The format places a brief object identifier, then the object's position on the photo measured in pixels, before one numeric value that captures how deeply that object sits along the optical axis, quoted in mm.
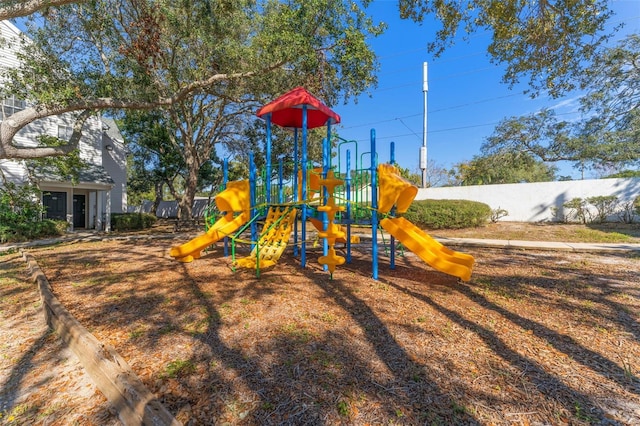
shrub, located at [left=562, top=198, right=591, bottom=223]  13180
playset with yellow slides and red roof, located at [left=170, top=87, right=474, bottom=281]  5398
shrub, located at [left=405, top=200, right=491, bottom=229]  13328
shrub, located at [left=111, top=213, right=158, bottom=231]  16297
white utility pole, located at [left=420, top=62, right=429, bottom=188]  21000
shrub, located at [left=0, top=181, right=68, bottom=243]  10609
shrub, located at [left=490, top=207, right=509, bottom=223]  15045
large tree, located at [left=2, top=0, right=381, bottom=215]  7668
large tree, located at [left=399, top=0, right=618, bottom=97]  6836
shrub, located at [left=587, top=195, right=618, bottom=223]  12609
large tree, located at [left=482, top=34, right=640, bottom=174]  14350
